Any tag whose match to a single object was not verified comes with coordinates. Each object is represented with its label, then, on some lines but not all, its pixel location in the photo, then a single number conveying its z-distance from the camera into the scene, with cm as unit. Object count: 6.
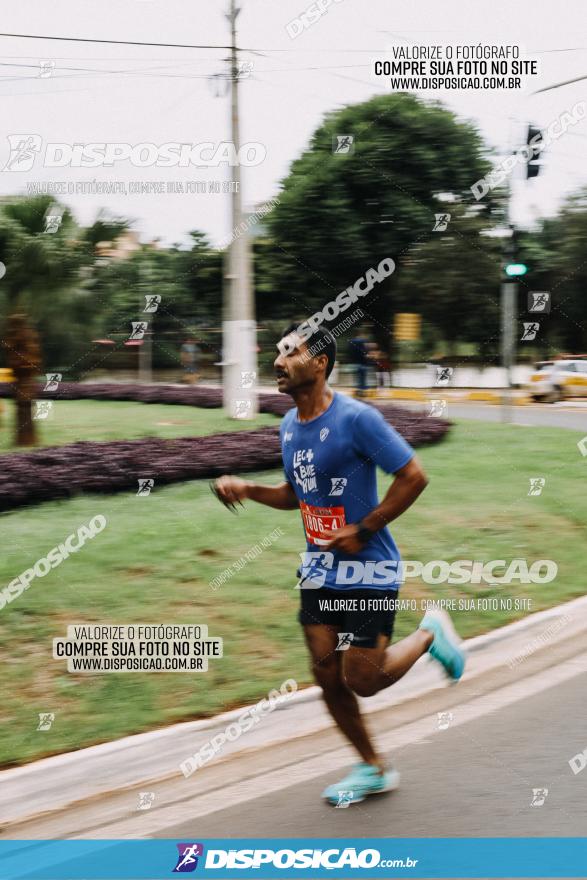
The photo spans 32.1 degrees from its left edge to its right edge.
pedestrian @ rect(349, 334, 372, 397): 1689
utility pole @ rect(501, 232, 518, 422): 1305
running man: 350
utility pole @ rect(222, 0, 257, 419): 1315
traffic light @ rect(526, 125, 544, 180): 1199
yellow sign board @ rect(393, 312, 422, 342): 1474
